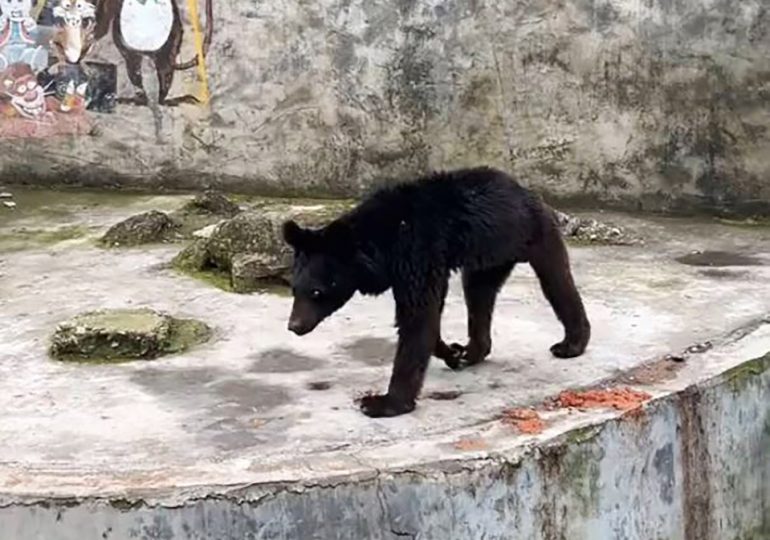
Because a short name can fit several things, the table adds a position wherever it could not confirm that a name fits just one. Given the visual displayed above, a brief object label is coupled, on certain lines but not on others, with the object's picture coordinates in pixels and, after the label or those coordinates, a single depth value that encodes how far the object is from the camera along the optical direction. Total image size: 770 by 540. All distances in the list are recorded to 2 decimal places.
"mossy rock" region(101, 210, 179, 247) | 14.74
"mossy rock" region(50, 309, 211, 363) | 10.56
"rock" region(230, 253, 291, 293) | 12.59
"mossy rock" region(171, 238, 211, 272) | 13.43
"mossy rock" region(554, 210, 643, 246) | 14.64
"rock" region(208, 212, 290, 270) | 12.88
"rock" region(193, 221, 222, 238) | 13.88
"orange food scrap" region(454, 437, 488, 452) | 8.47
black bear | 9.00
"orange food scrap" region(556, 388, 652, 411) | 9.20
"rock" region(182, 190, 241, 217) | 16.02
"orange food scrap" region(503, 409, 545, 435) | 8.78
